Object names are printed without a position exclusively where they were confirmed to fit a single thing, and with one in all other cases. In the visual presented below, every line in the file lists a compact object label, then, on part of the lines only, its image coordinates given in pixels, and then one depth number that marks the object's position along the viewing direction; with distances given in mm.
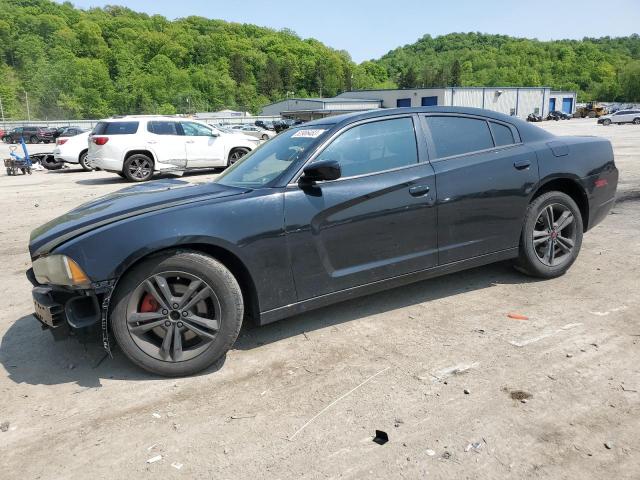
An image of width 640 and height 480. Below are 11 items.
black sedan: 2994
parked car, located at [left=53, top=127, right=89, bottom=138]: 35297
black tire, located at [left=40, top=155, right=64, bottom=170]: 17625
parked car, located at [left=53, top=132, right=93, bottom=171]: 16453
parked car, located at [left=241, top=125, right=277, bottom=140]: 45541
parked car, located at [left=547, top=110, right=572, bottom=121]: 78162
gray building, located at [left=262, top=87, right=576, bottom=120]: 70750
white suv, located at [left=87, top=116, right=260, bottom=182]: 12859
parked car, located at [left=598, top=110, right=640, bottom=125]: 47281
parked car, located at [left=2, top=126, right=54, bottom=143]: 47812
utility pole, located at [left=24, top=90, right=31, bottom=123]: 97112
